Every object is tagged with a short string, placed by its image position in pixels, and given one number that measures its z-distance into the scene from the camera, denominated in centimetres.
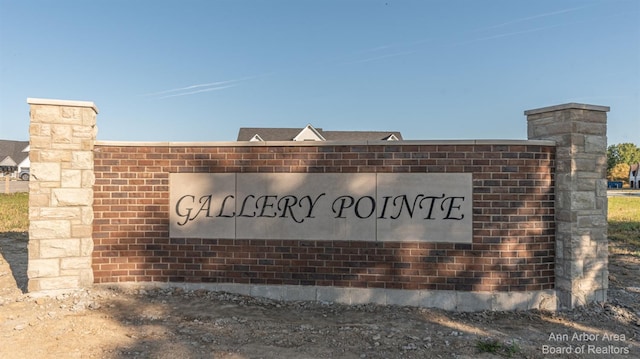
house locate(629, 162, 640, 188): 9279
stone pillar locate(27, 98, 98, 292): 577
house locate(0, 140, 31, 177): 6531
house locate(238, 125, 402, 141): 3875
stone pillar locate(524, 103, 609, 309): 560
